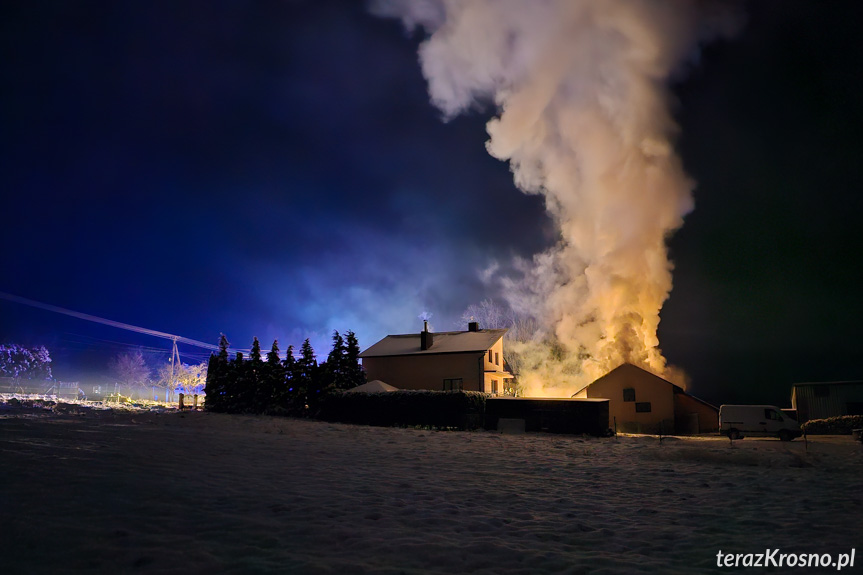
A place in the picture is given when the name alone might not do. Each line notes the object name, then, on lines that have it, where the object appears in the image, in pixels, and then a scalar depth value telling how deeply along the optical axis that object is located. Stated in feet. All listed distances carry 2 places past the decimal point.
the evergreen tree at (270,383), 149.89
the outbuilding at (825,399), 139.33
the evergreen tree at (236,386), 156.46
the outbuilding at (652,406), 131.64
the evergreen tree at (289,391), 143.16
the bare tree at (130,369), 364.38
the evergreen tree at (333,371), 143.05
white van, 101.76
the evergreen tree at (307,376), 141.38
